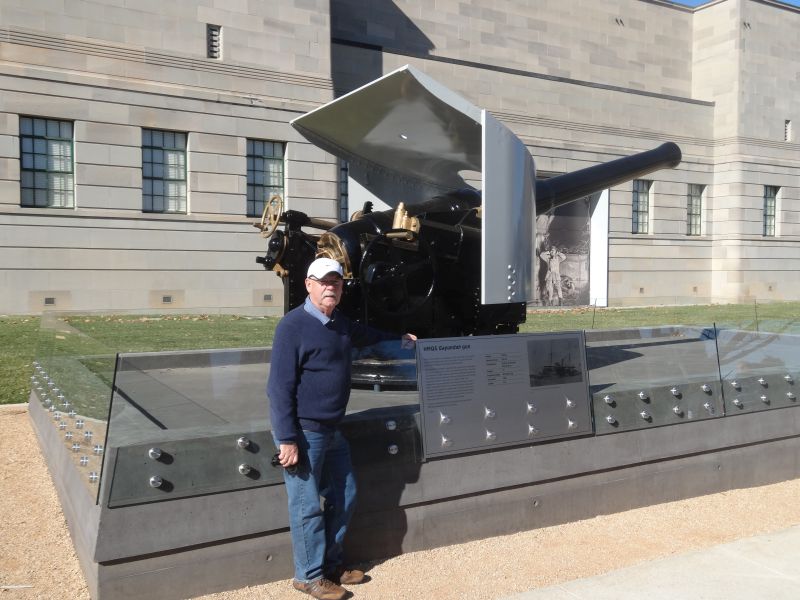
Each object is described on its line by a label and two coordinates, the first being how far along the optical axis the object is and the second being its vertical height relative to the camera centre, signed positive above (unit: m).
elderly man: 3.88 -0.64
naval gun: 5.68 +0.50
